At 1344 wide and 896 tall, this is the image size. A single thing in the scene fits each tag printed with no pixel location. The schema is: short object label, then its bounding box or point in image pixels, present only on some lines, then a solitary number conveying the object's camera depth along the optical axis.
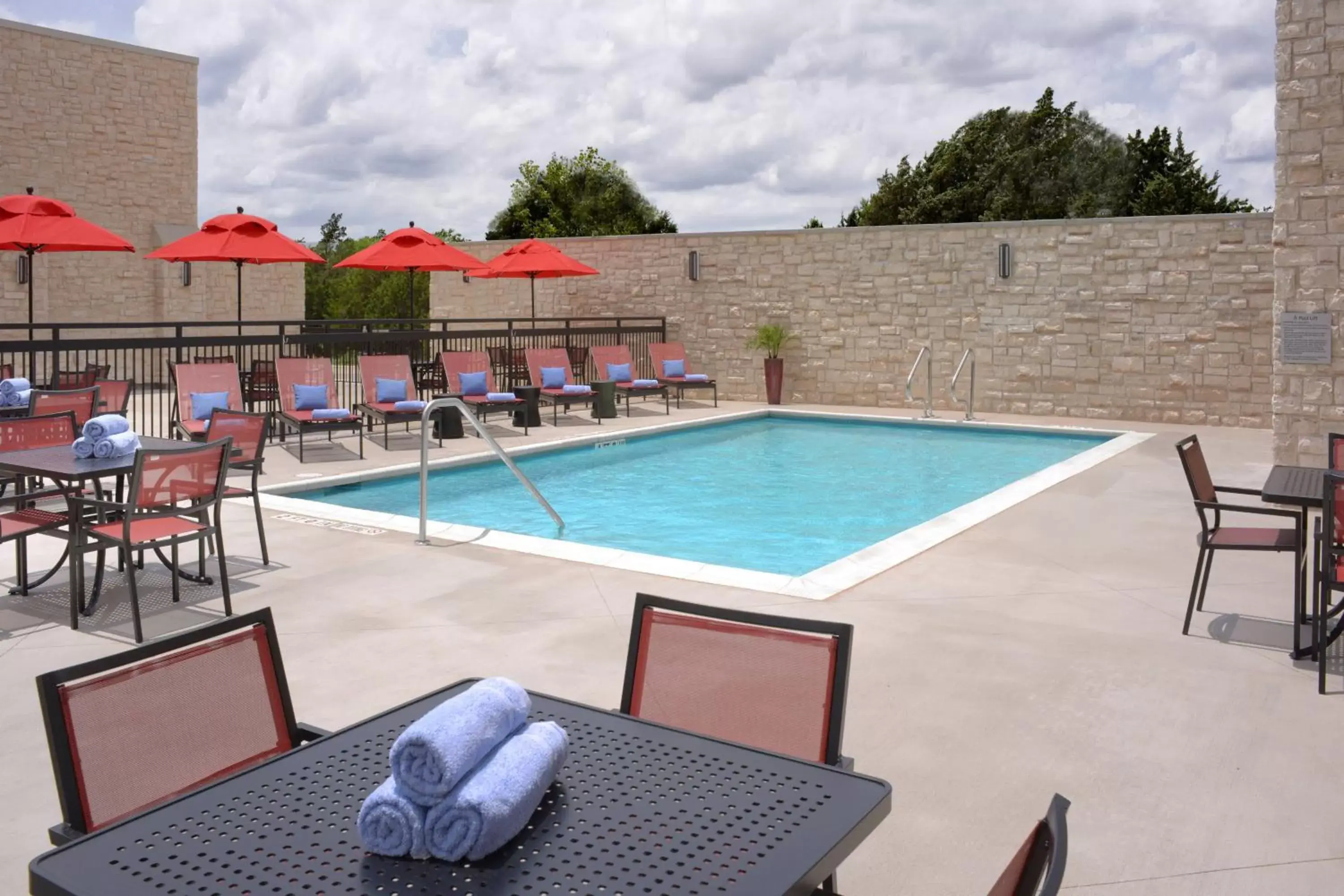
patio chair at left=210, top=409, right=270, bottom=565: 6.07
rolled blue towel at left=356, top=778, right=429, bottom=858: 1.62
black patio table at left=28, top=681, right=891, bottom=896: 1.58
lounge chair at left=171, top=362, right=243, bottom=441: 9.86
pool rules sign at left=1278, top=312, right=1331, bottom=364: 8.21
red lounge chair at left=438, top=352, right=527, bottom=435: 12.55
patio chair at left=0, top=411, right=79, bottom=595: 5.25
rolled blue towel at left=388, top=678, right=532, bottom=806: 1.62
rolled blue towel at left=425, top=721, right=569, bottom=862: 1.61
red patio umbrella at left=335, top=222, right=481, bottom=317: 14.27
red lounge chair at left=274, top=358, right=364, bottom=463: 10.39
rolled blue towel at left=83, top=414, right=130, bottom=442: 5.30
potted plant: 16.45
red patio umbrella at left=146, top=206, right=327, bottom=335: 11.97
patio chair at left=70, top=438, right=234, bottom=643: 4.94
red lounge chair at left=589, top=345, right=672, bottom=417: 14.66
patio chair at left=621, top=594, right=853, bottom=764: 2.37
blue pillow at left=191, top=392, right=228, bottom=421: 9.80
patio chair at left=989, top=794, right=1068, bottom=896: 1.35
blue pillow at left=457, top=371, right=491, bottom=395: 12.75
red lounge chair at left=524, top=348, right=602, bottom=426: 13.76
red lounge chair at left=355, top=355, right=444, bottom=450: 11.32
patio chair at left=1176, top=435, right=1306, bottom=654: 4.81
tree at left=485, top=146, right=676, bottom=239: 44.69
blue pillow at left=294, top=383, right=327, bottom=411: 10.84
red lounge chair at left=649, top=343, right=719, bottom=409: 15.52
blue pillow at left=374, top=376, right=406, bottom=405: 11.62
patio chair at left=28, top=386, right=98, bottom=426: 6.84
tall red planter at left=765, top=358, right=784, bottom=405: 16.58
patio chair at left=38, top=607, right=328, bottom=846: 2.05
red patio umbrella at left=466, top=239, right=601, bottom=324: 15.57
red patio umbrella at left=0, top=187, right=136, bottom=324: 11.41
